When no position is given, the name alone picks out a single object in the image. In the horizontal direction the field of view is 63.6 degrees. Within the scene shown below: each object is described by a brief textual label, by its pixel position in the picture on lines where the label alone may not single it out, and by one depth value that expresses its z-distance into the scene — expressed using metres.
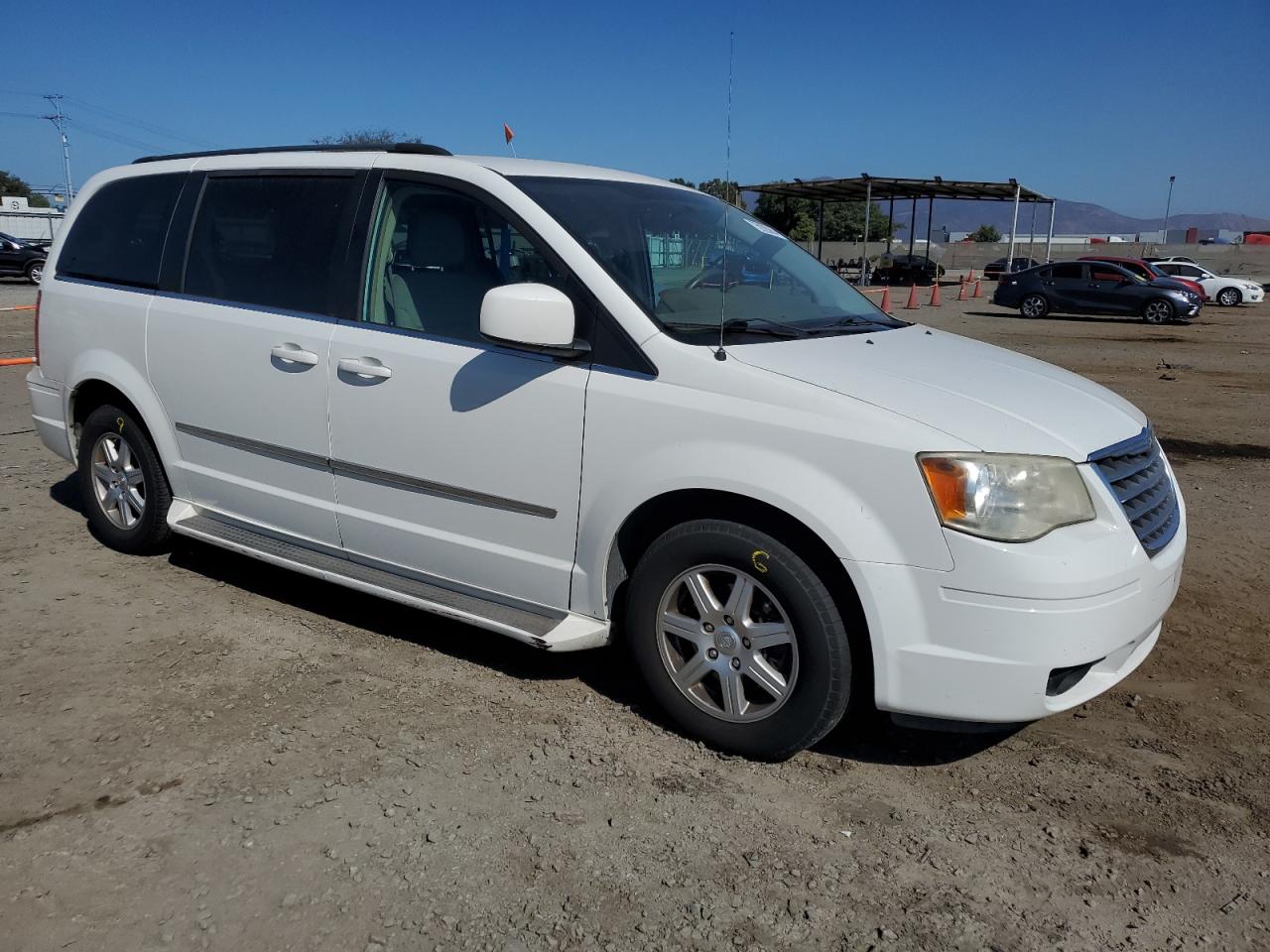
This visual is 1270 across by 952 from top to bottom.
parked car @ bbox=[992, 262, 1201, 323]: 23.11
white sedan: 29.11
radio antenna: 3.23
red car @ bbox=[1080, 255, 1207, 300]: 23.94
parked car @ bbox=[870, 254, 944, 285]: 47.00
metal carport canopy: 36.91
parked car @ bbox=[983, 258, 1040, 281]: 48.24
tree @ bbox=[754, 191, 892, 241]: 70.75
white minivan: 2.93
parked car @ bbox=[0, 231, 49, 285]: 27.23
